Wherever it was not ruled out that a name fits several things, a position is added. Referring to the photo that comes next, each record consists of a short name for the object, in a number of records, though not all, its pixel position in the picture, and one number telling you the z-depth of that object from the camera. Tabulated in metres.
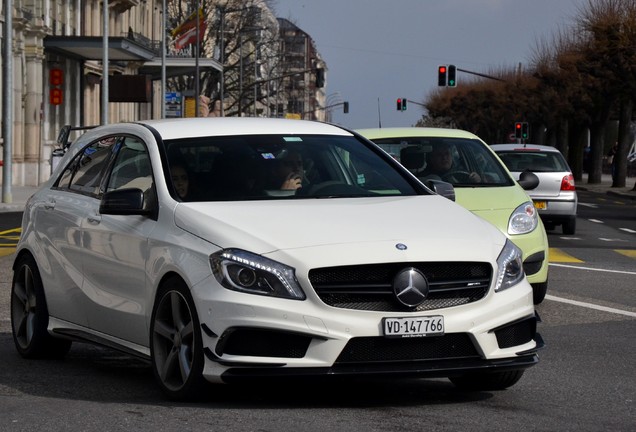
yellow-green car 13.11
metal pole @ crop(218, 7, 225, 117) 81.56
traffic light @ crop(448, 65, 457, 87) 70.81
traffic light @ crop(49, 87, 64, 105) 54.03
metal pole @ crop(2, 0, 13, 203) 36.81
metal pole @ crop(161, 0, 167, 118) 65.04
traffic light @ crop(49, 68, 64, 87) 54.09
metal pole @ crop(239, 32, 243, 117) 94.44
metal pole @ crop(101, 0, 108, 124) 47.62
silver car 25.89
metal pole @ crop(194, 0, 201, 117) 69.19
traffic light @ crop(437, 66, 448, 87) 71.12
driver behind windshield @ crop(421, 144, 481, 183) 15.02
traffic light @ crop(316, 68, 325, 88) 80.56
